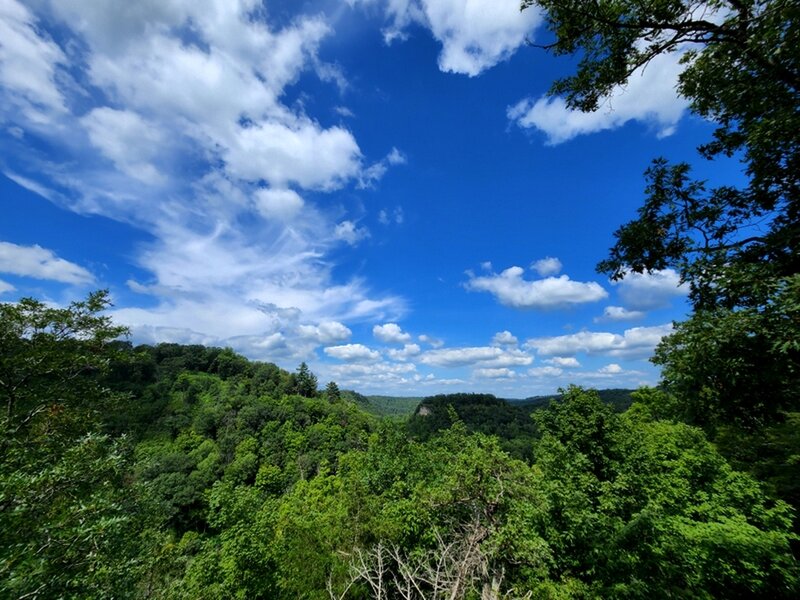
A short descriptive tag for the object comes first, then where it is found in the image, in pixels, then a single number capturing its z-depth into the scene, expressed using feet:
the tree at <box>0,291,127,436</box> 34.45
